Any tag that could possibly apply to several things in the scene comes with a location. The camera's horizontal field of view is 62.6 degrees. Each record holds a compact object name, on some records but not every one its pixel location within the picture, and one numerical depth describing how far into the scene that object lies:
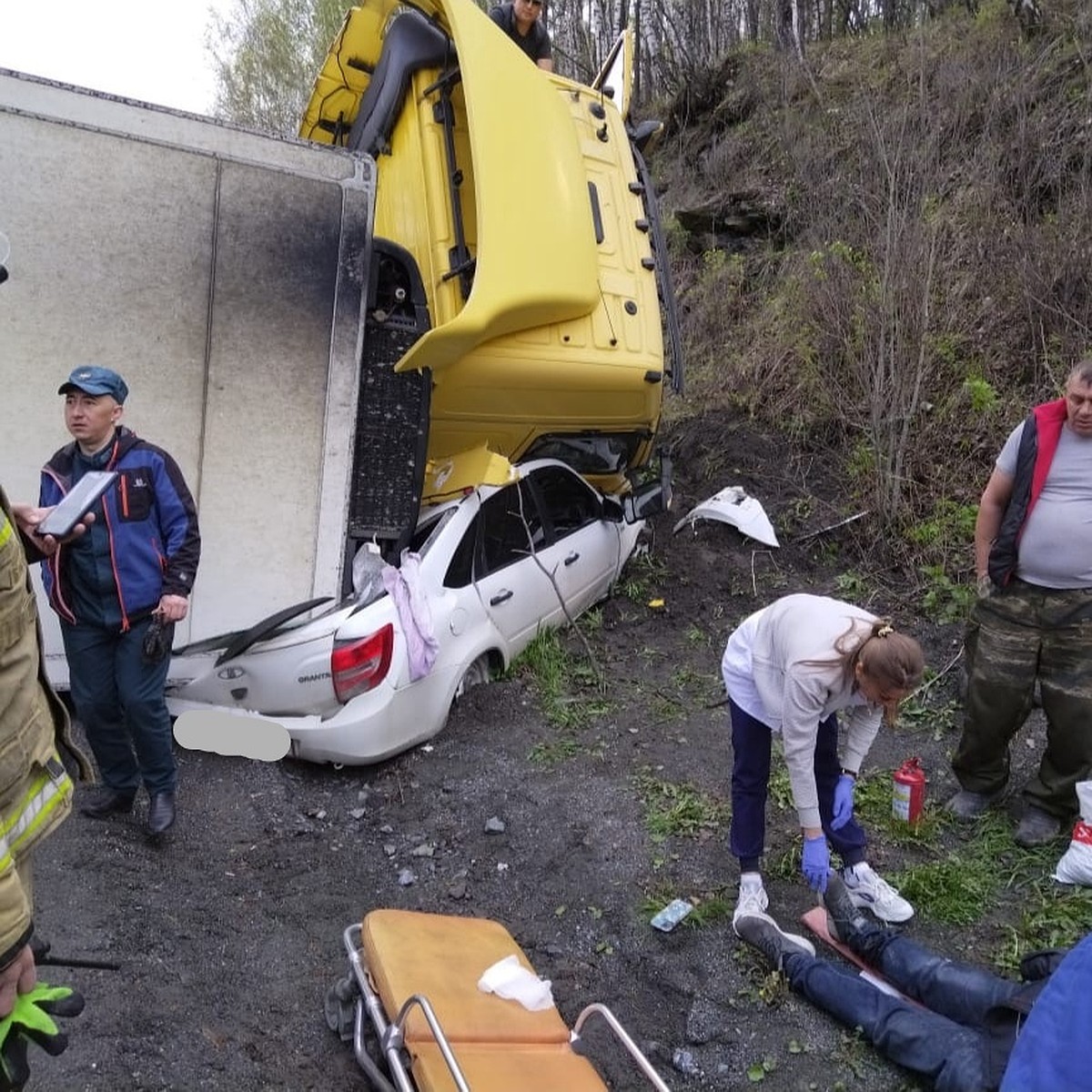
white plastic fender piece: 6.50
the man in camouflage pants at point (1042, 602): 3.46
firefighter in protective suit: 1.46
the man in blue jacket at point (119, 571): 3.13
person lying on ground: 2.44
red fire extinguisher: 3.74
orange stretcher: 2.09
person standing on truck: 6.02
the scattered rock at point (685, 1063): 2.72
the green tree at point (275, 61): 20.38
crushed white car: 3.82
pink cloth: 3.98
